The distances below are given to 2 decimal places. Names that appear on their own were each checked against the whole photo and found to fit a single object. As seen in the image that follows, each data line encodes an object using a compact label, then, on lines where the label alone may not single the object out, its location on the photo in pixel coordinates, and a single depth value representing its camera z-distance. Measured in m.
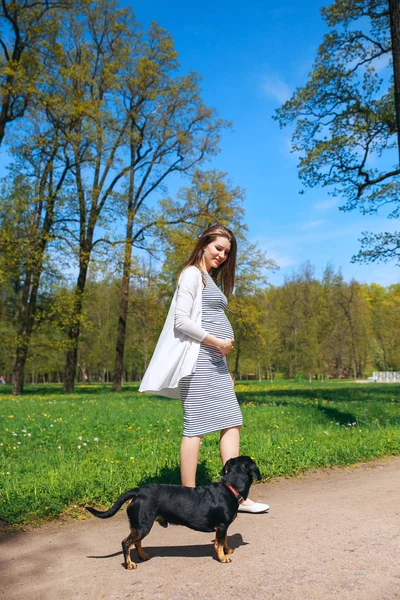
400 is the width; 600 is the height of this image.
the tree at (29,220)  20.16
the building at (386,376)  43.78
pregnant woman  3.85
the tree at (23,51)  19.03
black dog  2.99
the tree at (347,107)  14.34
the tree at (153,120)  23.36
